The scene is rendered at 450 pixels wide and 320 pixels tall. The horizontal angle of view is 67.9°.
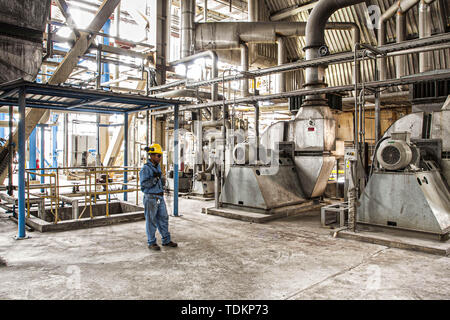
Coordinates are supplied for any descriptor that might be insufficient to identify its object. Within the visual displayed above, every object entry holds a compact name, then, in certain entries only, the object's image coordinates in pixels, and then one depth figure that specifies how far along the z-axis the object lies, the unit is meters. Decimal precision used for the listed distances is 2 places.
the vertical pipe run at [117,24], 14.32
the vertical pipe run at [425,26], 10.59
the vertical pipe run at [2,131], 24.69
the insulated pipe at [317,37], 9.84
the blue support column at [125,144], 10.52
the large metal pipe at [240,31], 13.47
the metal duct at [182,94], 13.14
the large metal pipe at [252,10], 14.70
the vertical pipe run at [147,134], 12.19
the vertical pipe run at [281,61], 14.34
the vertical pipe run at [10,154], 9.51
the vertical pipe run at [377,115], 8.01
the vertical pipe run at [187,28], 13.34
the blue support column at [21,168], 6.66
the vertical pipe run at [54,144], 19.88
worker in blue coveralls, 6.01
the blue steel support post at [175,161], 9.07
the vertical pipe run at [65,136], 18.98
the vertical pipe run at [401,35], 11.47
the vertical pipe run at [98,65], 10.84
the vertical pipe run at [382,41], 12.52
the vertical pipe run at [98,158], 11.61
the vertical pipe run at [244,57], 13.84
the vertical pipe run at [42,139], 14.19
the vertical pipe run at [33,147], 14.98
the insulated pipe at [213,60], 11.99
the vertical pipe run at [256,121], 10.83
